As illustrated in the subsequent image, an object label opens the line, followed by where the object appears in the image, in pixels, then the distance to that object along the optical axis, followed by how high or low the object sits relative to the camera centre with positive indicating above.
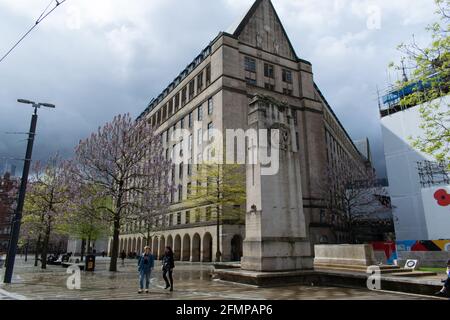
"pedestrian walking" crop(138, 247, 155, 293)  11.67 -0.95
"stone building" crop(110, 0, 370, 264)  42.69 +20.20
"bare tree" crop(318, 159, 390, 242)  46.94 +6.52
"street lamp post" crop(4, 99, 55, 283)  14.68 +1.82
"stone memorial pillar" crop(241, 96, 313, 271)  13.59 +1.64
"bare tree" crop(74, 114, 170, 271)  23.19 +5.58
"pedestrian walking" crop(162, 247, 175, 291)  12.45 -0.90
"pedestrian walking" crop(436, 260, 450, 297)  9.50 -1.49
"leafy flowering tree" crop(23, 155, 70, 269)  28.48 +3.66
